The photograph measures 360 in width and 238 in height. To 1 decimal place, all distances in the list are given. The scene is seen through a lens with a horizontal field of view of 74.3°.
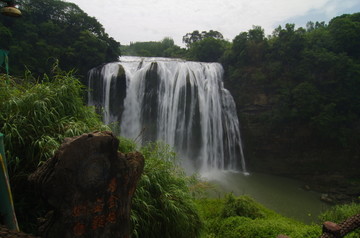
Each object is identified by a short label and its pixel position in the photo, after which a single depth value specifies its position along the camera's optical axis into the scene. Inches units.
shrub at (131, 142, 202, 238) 116.9
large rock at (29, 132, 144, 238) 62.9
